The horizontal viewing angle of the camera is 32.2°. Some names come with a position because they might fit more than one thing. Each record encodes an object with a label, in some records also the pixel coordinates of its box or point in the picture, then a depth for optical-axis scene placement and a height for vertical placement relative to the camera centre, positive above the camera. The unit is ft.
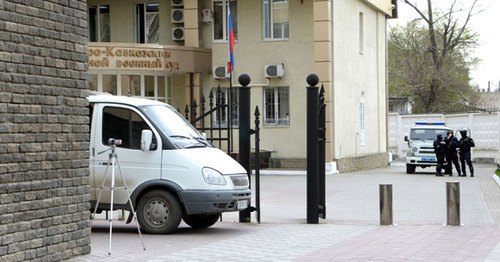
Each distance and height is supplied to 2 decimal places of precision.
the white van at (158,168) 43.14 -1.98
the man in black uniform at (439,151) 102.40 -3.01
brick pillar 30.07 -0.04
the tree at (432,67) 207.79 +14.86
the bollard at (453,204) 47.80 -4.35
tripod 36.58 -0.90
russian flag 68.23 +7.35
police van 109.29 -2.30
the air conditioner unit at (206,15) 107.04 +13.99
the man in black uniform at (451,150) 102.17 -2.89
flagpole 49.28 +0.43
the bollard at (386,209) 48.78 -4.67
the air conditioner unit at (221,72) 106.11 +6.87
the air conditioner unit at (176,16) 108.37 +14.08
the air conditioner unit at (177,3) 108.17 +15.76
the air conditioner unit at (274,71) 103.71 +6.81
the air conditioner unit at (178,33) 108.58 +11.92
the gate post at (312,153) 49.88 -1.51
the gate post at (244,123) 49.08 +0.28
